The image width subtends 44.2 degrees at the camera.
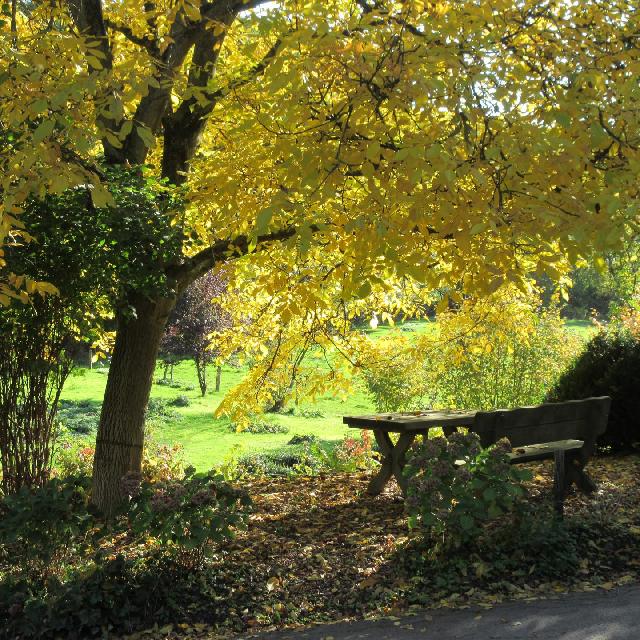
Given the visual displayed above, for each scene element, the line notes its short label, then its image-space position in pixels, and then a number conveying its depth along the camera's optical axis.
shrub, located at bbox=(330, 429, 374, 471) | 9.42
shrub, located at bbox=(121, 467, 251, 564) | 4.98
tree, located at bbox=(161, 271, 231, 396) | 21.14
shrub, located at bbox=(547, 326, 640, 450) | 8.32
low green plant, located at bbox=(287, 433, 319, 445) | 15.72
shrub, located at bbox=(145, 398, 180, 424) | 18.66
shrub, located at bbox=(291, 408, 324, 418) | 20.39
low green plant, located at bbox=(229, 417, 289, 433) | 17.78
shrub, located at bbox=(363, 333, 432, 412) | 12.71
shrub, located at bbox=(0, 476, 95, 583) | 5.05
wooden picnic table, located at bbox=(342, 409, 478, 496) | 6.90
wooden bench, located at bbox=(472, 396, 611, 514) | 5.90
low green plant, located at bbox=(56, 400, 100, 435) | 16.64
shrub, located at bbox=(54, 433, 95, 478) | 9.66
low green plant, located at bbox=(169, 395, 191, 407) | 21.21
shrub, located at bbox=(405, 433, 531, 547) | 4.96
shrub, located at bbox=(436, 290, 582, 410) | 12.76
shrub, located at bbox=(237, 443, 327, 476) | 9.96
